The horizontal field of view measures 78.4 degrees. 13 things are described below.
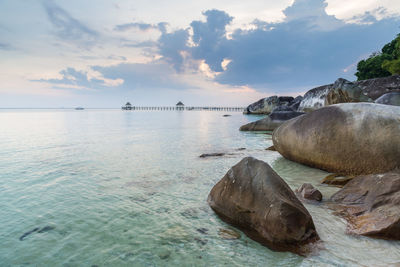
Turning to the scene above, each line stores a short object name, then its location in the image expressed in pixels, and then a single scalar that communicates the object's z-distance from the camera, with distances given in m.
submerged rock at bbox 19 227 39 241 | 3.43
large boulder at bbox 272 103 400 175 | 5.52
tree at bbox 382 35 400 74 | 30.49
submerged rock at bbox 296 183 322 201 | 4.55
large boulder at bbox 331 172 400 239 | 3.23
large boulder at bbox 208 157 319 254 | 3.14
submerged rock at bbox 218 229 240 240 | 3.38
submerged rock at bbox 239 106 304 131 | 18.16
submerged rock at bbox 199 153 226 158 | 9.20
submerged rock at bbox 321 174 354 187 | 5.45
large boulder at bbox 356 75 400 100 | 22.14
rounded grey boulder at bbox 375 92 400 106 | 11.51
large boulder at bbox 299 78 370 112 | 14.06
